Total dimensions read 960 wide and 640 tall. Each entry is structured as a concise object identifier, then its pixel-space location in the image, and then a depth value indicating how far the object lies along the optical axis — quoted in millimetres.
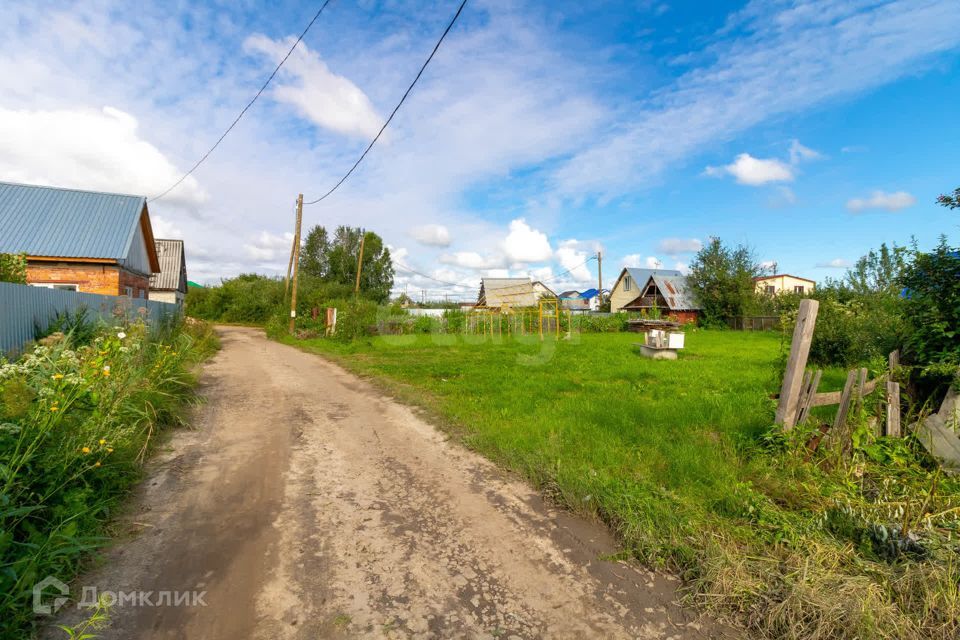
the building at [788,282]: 60031
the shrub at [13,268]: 8816
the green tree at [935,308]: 3955
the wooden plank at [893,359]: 4330
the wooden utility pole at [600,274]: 45847
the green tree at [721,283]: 35531
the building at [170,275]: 32250
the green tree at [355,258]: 56344
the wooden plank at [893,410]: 3980
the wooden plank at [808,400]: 4238
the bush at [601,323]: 33156
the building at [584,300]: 75681
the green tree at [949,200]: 4094
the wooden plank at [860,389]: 4172
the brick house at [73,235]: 13898
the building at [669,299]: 37500
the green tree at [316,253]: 57812
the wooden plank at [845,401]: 4164
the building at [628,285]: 45906
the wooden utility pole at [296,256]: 23141
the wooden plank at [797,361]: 4191
